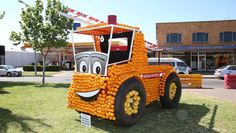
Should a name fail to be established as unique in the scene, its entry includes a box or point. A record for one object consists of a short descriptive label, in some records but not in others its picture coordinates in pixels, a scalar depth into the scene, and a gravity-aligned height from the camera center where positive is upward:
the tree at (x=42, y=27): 12.51 +2.57
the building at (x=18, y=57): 37.53 +1.85
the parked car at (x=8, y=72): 20.91 -0.76
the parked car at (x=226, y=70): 16.58 -0.46
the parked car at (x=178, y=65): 16.36 +0.01
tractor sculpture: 4.42 -0.42
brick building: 24.20 +3.13
